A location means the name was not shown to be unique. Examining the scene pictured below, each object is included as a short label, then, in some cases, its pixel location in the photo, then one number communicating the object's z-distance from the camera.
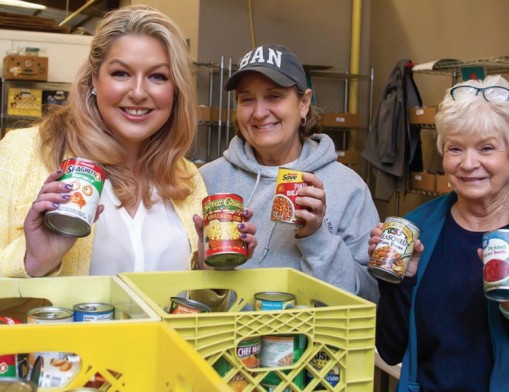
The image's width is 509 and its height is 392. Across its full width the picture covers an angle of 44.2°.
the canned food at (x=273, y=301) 1.13
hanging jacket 4.82
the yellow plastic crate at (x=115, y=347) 0.77
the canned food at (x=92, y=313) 1.01
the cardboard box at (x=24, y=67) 4.63
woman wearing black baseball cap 1.62
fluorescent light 5.43
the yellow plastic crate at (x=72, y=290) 1.09
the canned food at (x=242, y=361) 0.92
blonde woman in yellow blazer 1.40
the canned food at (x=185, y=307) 1.05
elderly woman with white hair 1.38
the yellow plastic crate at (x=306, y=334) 0.88
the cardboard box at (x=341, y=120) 5.39
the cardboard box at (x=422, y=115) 4.53
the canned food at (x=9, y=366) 0.88
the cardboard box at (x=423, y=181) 4.51
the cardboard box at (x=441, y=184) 4.33
